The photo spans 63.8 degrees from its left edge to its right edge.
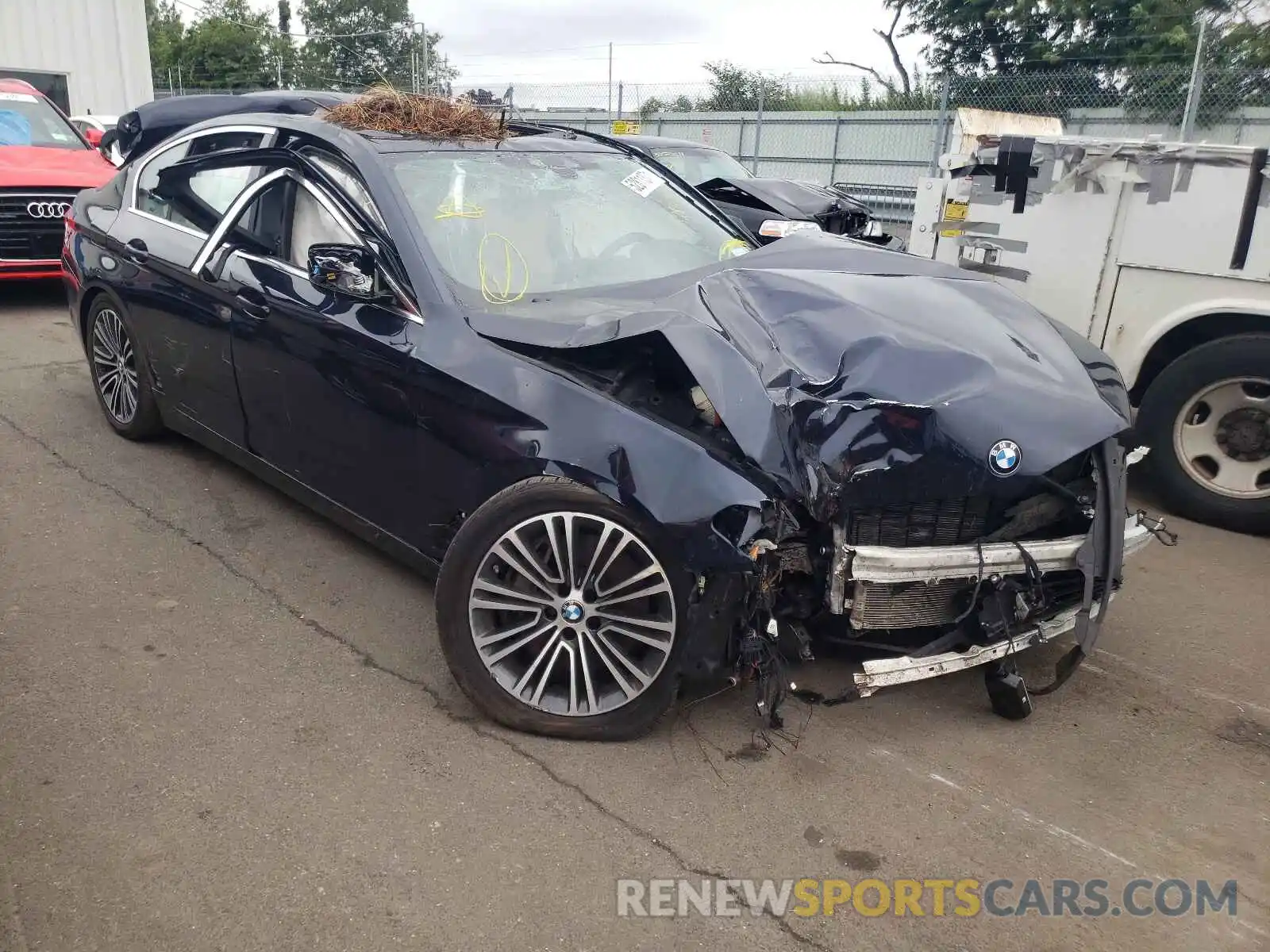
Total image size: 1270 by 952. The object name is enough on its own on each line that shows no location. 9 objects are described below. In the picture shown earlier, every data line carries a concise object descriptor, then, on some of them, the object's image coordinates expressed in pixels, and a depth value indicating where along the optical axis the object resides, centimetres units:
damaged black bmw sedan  285
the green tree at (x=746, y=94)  1638
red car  851
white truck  488
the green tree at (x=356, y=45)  3228
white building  2358
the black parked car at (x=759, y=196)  926
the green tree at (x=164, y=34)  4691
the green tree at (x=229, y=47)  3878
